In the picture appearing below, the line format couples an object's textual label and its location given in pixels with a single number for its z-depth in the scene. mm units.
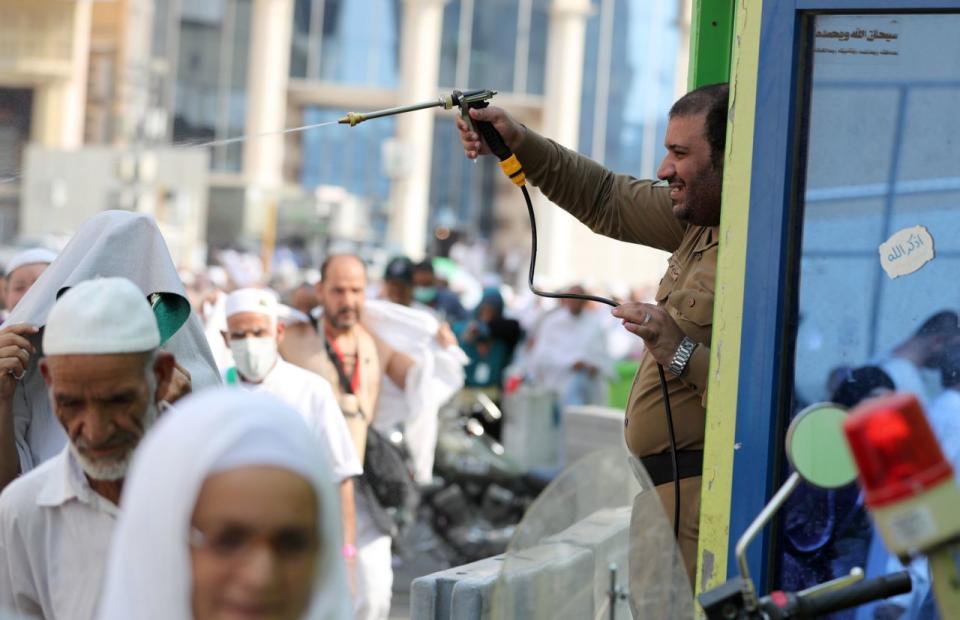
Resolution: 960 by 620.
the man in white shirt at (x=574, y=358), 16484
